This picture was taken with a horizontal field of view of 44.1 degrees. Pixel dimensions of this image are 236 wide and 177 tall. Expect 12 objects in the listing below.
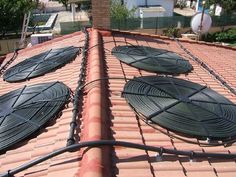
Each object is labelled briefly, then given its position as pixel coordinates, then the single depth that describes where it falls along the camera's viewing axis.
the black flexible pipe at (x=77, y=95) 4.17
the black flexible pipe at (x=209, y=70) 6.95
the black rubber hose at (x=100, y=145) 3.71
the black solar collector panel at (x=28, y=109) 4.81
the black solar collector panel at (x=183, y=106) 4.77
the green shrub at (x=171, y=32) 34.78
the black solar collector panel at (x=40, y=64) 7.65
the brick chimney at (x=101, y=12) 10.76
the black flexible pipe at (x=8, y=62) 9.57
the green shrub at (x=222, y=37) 35.19
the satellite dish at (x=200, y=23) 16.89
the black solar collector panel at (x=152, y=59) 7.38
